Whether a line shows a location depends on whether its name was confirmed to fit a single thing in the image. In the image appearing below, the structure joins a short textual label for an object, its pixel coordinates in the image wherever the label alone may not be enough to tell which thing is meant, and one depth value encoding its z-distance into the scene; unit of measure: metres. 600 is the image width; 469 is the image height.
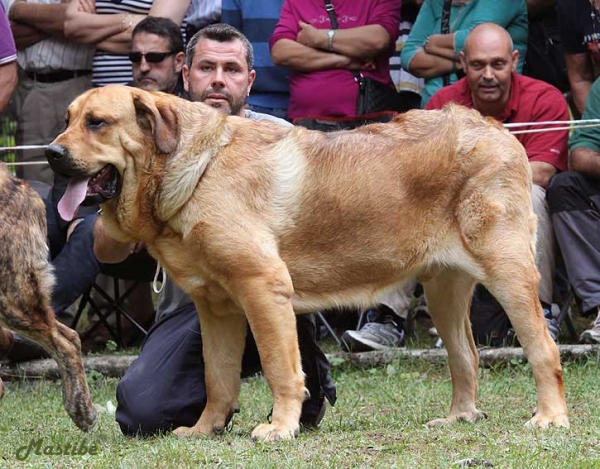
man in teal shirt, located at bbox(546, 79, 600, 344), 16.16
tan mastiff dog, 10.55
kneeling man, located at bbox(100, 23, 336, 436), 12.01
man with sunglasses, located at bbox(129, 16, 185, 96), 17.36
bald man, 16.53
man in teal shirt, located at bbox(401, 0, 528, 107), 18.16
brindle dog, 12.45
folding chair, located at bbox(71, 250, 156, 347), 17.19
